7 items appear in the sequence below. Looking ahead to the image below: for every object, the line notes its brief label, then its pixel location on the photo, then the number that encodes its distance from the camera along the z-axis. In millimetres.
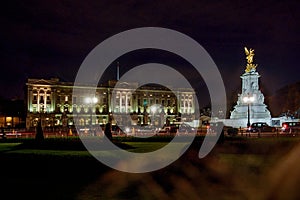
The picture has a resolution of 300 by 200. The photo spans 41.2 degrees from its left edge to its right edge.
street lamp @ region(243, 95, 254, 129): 67188
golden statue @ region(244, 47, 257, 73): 70125
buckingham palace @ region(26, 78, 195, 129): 115312
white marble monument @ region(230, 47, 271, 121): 66062
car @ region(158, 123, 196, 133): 48662
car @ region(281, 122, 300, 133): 45162
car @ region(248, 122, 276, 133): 47106
